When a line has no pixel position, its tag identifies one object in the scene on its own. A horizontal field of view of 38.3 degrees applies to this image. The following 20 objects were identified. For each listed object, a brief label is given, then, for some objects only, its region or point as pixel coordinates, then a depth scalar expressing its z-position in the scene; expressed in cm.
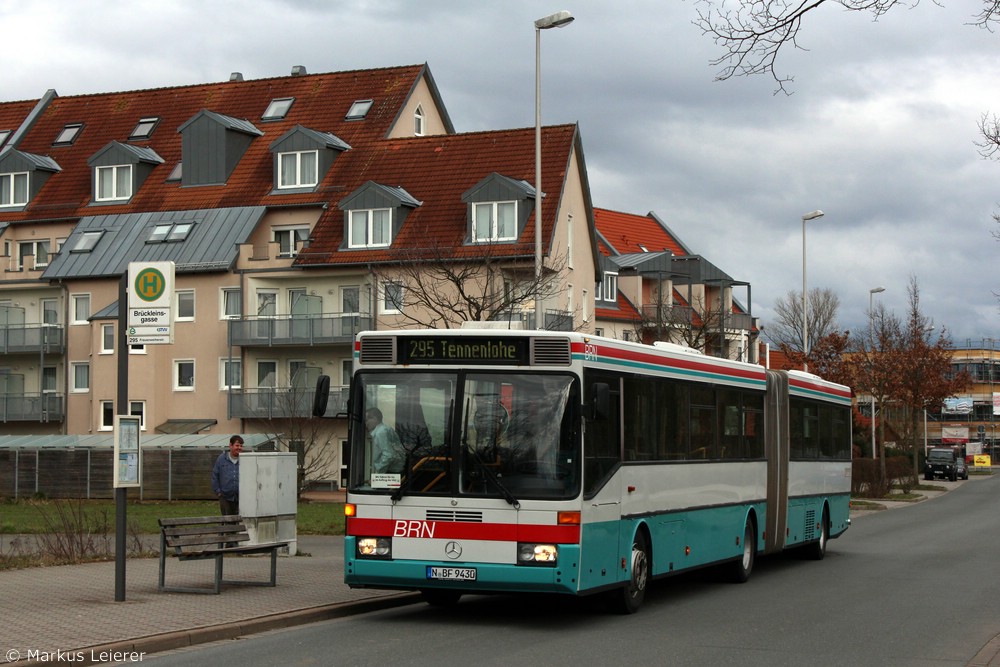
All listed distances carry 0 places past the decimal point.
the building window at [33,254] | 6203
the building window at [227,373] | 5809
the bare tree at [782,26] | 1028
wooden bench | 1538
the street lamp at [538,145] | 2878
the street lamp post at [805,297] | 5253
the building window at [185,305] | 5875
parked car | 8306
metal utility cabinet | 1789
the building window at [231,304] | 5816
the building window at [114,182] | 6119
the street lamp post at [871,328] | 6139
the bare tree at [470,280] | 3055
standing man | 2005
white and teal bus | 1366
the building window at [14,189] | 6331
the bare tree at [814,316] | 9356
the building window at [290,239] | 5772
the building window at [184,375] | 5897
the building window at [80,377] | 6066
